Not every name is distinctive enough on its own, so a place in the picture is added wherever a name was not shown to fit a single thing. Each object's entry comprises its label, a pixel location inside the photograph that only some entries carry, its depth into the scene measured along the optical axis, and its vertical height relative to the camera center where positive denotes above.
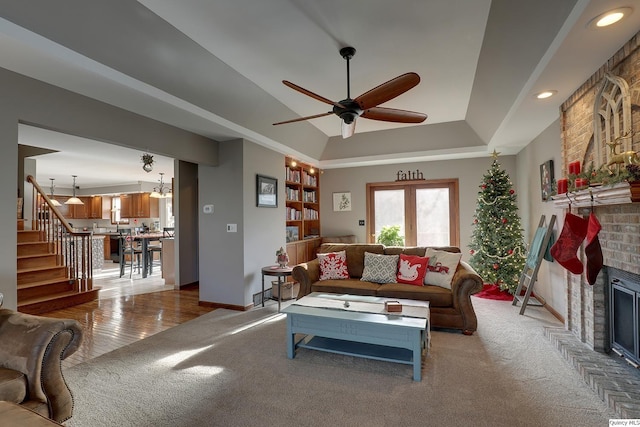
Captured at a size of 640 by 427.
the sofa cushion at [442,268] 3.65 -0.65
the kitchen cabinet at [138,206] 9.80 +0.47
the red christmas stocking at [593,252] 2.45 -0.32
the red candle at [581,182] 2.54 +0.25
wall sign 6.34 +0.84
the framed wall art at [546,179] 3.95 +0.46
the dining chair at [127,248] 6.81 -0.63
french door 6.19 +0.10
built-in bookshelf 5.97 +0.35
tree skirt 4.77 -1.29
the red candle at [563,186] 2.94 +0.26
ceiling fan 2.33 +0.98
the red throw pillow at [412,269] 3.77 -0.68
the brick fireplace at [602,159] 2.20 +0.48
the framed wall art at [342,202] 6.86 +0.34
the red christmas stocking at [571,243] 2.75 -0.28
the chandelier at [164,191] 8.21 +0.92
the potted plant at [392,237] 6.27 -0.43
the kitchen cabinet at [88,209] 10.52 +0.43
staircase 4.54 -0.68
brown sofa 3.33 -0.86
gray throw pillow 3.92 -0.69
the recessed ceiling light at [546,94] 2.97 +1.18
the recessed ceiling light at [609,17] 1.81 +1.19
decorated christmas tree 4.80 -0.35
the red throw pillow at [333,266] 4.20 -0.68
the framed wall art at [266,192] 4.73 +0.43
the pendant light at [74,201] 9.10 +0.62
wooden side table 4.24 -0.75
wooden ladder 3.88 -0.57
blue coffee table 2.47 -0.99
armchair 1.58 -0.76
